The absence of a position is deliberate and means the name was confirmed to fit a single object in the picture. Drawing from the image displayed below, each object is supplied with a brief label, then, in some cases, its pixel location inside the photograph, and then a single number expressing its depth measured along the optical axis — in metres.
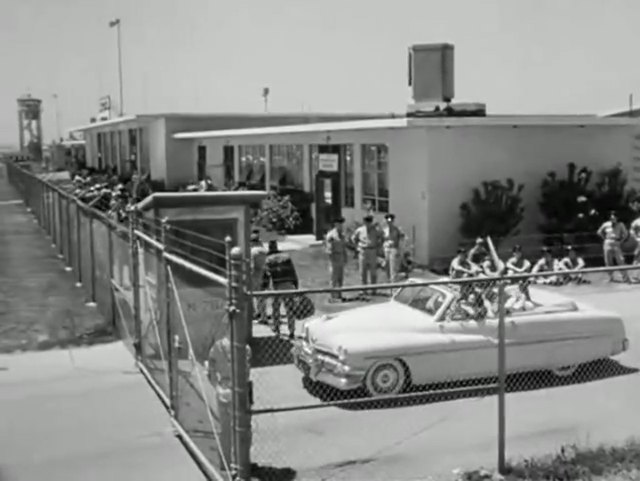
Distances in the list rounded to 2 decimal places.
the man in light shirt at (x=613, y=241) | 20.77
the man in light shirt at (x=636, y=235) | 21.22
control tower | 127.69
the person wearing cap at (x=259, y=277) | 13.39
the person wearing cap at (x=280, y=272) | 14.02
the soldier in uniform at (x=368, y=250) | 18.67
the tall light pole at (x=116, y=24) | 78.31
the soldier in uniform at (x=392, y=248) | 19.53
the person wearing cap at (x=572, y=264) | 20.23
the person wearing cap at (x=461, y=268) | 16.91
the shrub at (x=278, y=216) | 29.56
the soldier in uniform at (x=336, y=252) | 18.02
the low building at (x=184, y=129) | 42.53
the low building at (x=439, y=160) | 22.81
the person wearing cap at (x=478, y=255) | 18.20
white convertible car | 10.13
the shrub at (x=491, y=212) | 22.67
